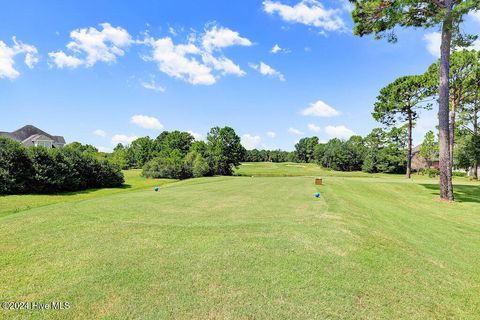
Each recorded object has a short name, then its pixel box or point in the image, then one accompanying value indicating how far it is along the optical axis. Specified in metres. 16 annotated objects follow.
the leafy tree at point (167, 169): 48.16
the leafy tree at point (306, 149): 114.69
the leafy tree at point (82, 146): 82.01
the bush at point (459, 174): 43.02
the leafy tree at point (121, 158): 62.78
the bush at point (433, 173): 34.06
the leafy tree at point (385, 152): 53.12
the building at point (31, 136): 54.59
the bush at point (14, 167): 22.55
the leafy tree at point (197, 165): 49.81
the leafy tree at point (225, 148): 56.48
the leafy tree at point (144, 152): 81.48
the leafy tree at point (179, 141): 68.06
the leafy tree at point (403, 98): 30.51
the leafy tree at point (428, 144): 43.49
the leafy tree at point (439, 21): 14.46
